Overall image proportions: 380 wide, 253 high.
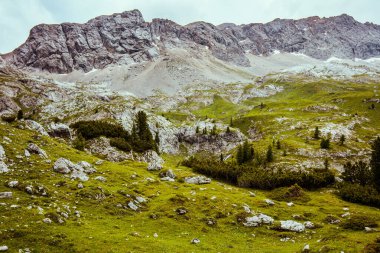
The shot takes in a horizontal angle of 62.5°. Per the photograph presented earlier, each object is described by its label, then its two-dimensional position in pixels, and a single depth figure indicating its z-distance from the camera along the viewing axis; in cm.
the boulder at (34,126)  6826
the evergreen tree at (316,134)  15079
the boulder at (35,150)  4838
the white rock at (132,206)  4278
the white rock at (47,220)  3033
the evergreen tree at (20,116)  8312
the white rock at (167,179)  6589
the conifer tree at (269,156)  11650
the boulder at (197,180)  6838
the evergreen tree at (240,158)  11830
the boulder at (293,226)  4107
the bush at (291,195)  6259
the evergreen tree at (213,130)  17736
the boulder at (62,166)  4586
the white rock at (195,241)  3401
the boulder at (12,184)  3529
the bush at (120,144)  8962
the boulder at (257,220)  4247
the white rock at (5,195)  3250
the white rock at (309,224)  4224
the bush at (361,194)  6047
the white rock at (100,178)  4942
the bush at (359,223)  4009
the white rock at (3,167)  3854
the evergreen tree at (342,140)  13712
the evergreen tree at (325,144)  13075
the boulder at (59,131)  8762
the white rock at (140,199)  4591
